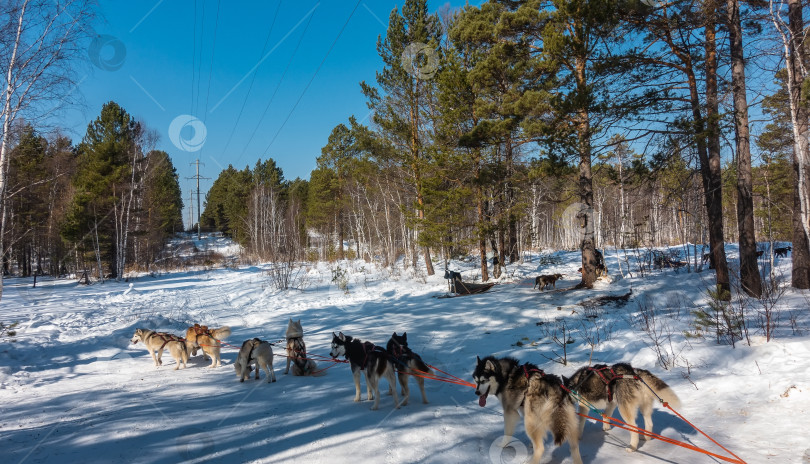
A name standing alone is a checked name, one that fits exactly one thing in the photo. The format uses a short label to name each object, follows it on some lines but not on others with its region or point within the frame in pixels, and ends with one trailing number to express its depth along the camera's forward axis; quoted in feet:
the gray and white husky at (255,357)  22.15
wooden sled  50.24
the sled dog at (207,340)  25.79
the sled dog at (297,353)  23.43
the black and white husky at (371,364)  17.90
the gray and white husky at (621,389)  12.94
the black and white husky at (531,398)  11.95
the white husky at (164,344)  25.41
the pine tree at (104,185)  85.30
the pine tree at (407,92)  66.28
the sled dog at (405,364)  17.90
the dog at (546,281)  45.80
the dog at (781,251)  61.11
